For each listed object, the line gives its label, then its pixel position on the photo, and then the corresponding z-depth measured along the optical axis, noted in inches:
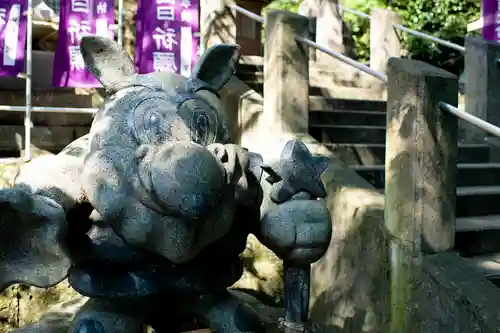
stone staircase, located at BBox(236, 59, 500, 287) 141.6
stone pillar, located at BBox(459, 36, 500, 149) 208.5
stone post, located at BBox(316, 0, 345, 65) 302.0
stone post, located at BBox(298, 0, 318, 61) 291.8
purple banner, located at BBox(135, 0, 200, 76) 220.2
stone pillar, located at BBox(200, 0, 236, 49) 222.2
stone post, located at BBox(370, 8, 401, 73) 274.7
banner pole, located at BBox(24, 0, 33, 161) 206.4
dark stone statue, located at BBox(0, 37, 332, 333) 72.6
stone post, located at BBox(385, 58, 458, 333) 120.6
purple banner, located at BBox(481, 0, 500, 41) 249.8
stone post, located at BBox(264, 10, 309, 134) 173.8
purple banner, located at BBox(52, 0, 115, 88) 212.8
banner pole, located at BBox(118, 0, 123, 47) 229.1
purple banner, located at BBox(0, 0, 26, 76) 201.6
